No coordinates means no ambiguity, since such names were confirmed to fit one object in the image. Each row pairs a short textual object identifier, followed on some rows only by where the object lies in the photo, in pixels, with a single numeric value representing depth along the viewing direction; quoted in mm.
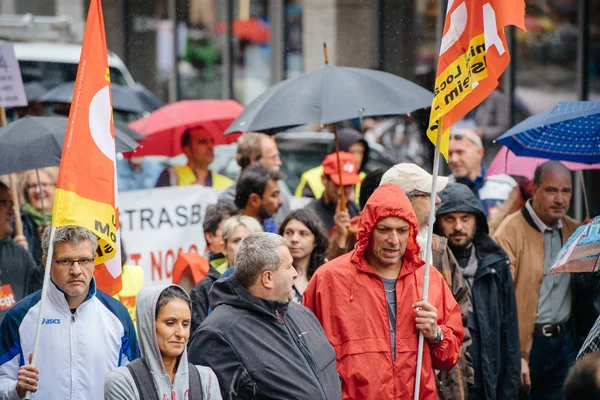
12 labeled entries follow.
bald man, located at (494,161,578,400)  15312
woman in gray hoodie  9617
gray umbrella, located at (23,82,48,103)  25055
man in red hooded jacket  11297
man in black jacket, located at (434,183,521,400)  13836
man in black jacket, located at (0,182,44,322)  14437
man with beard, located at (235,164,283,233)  15687
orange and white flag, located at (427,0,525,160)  11422
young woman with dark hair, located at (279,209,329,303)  13672
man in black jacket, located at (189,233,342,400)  10281
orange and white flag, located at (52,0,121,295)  10711
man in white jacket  10578
